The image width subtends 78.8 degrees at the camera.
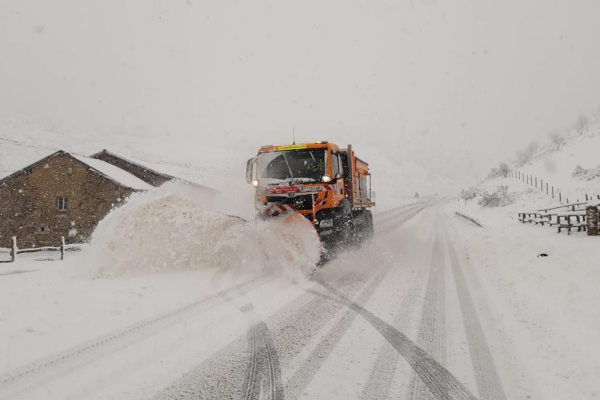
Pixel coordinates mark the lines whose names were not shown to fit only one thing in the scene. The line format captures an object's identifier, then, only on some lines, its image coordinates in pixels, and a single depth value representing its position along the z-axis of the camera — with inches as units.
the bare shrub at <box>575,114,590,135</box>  2682.3
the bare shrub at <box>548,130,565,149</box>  2421.8
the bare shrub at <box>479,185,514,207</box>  1310.3
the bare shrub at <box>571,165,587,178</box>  1219.6
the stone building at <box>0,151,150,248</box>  1127.0
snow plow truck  339.9
